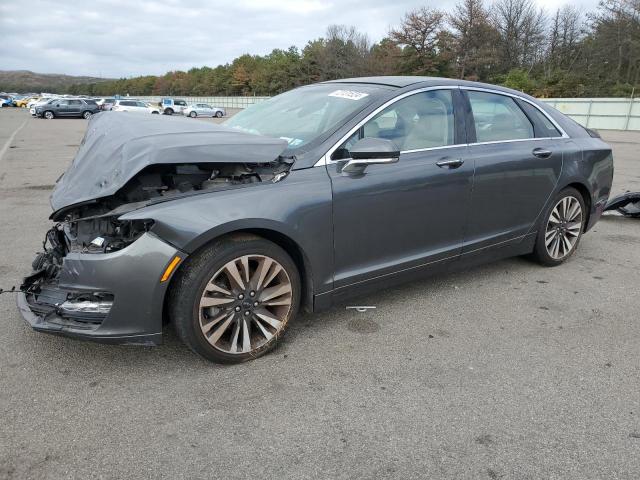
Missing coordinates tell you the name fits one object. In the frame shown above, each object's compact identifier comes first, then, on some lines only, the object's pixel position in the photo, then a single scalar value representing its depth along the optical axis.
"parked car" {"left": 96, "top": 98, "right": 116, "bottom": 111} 41.12
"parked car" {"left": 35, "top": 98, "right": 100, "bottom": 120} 38.22
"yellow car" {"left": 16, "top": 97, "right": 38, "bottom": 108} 65.72
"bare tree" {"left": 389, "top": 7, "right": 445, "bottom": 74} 57.56
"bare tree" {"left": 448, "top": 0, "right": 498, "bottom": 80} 55.78
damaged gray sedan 2.65
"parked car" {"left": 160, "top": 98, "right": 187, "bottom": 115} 49.20
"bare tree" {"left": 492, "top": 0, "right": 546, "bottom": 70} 57.09
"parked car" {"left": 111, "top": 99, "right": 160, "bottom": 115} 37.33
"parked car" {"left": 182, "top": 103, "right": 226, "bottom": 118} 48.09
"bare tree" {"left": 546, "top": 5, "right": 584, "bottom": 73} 53.22
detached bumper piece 6.47
